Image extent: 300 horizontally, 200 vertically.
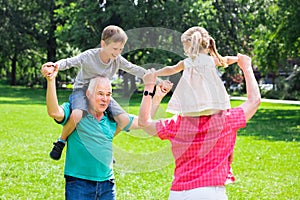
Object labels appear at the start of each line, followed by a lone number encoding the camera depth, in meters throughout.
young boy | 3.73
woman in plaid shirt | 3.02
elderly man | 3.66
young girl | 2.96
